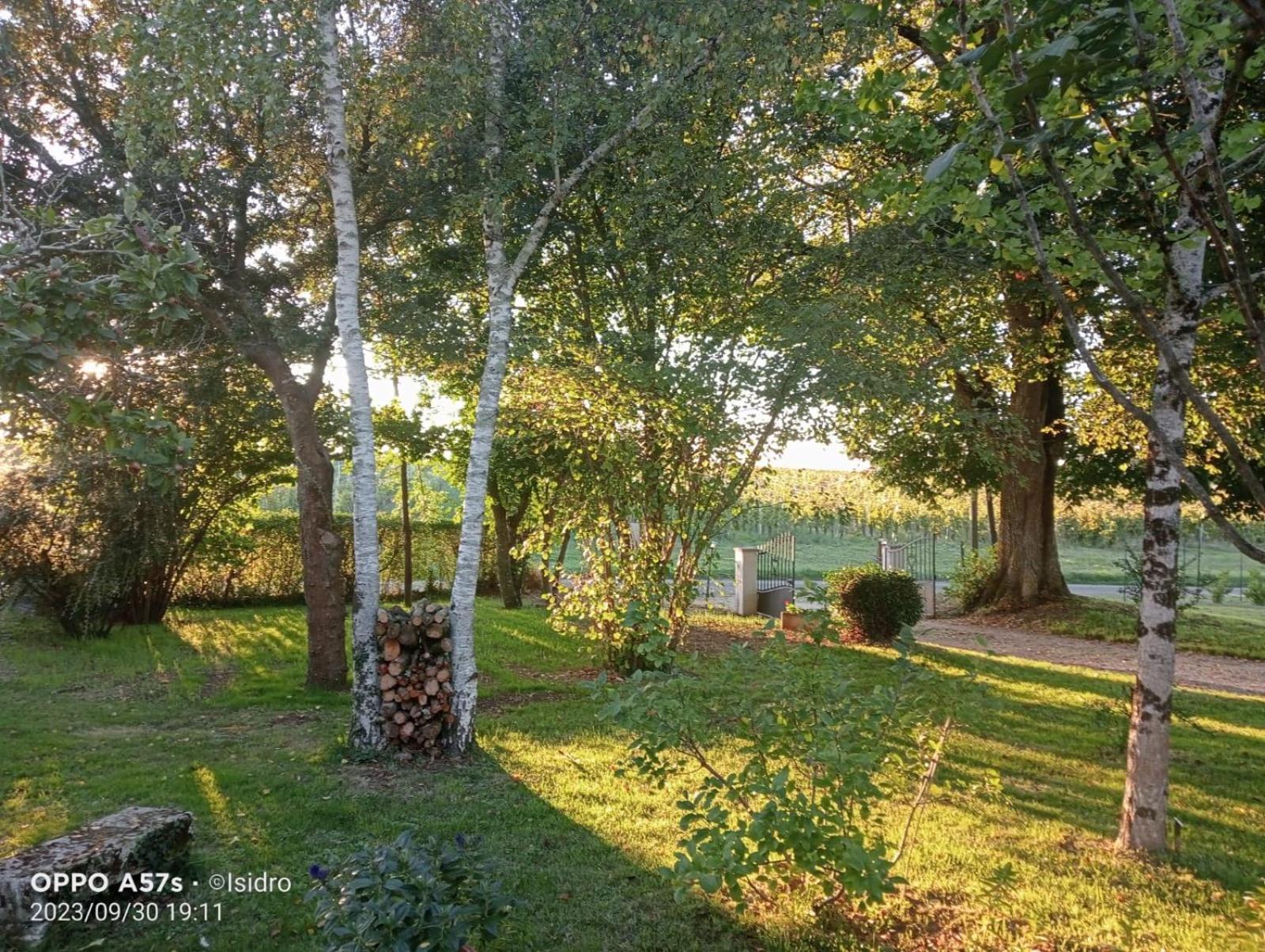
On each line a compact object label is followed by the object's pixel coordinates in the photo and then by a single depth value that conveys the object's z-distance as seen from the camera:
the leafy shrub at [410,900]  2.33
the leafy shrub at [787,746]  2.57
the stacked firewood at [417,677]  5.51
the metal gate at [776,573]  14.23
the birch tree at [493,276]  5.59
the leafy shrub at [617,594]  7.75
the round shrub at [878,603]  11.19
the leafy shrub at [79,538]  8.87
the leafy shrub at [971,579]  15.64
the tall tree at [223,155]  5.05
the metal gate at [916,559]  15.51
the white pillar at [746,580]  13.91
